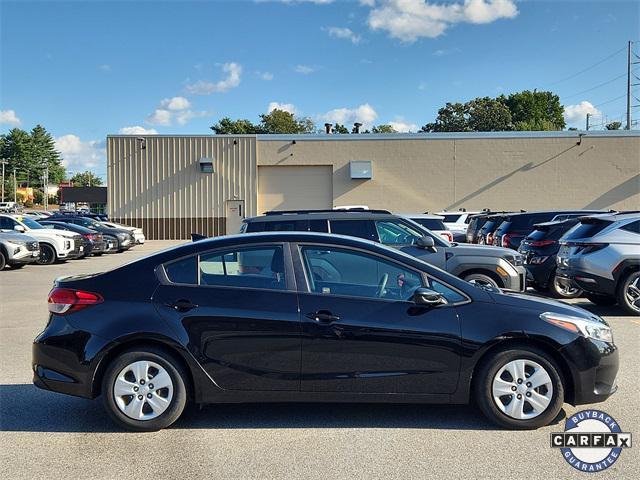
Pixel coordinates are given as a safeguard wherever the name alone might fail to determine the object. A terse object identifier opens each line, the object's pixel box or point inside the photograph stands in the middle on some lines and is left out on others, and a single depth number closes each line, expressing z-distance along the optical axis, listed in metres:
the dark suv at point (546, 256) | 11.40
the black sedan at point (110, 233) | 25.09
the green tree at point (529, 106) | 74.19
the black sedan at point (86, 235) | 21.53
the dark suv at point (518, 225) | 13.62
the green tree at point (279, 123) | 78.38
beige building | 32.34
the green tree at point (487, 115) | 69.25
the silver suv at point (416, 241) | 8.88
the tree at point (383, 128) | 84.88
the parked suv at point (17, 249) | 17.56
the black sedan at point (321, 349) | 4.52
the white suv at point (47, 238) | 19.20
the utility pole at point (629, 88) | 46.19
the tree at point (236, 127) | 79.38
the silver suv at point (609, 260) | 9.12
